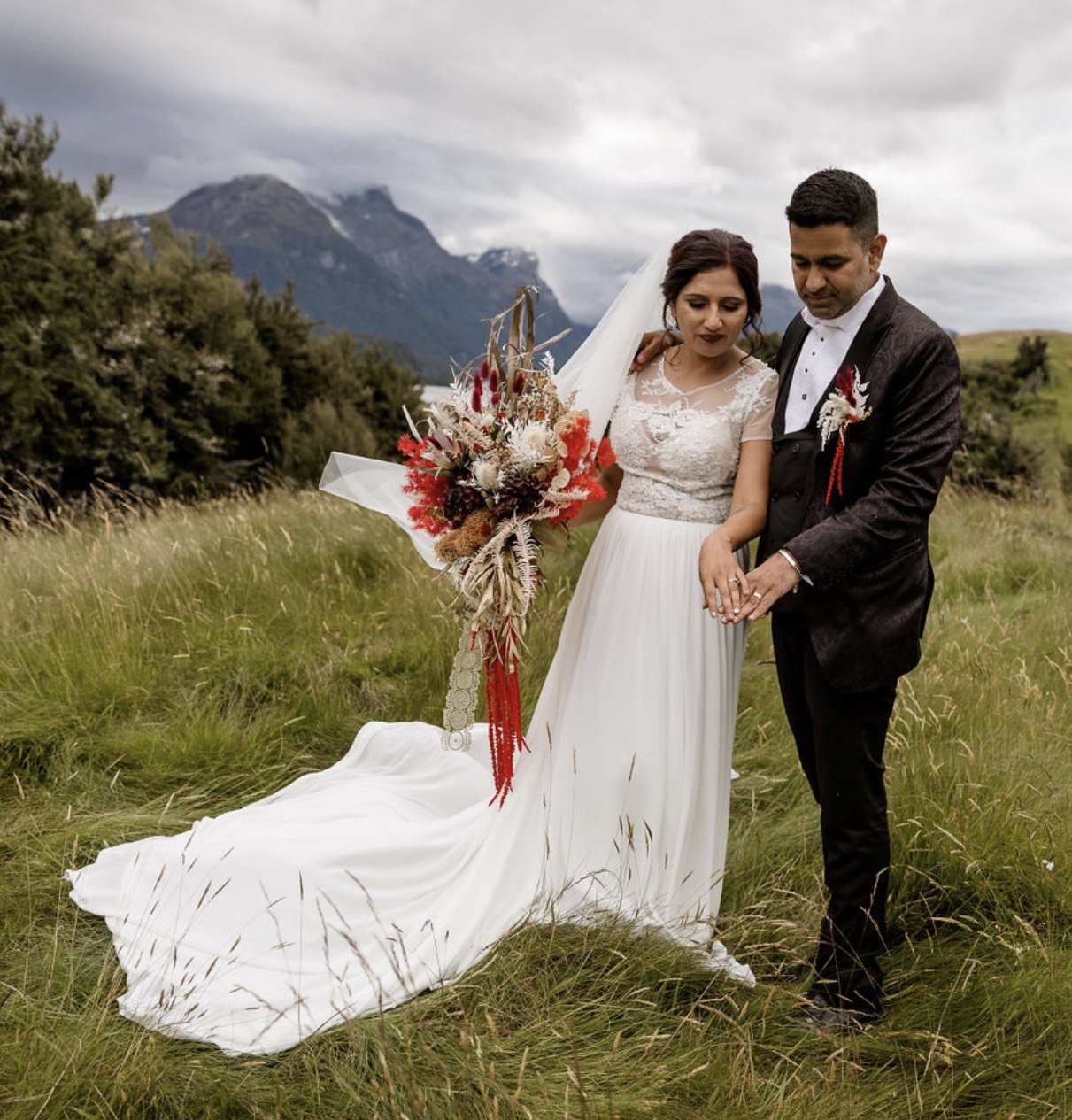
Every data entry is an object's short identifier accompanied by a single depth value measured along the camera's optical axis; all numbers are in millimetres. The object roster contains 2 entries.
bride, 3242
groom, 2688
